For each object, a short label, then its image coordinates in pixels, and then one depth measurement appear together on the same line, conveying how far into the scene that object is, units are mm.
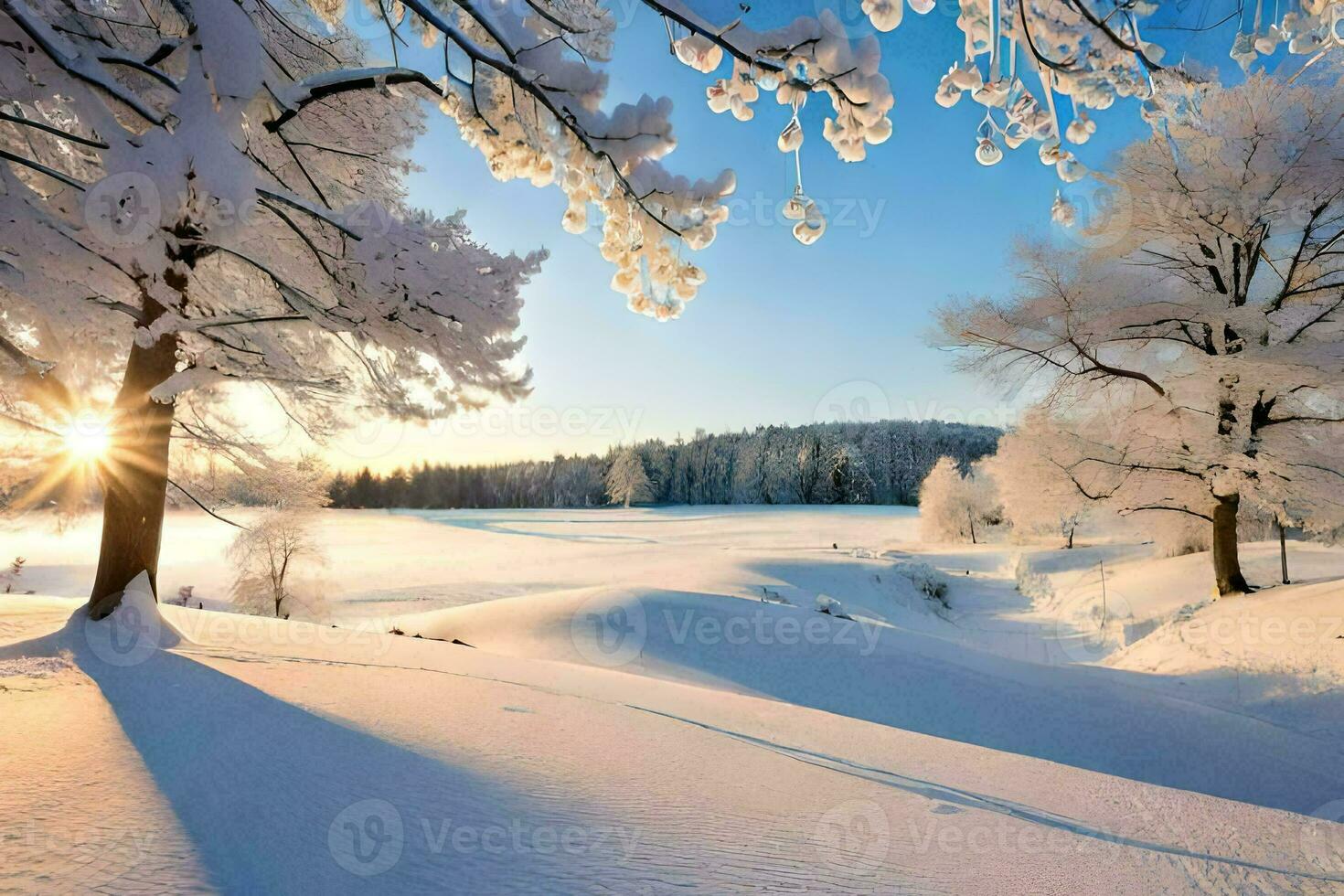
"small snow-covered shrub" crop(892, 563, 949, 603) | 22438
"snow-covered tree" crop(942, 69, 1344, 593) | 9117
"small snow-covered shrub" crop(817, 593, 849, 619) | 13006
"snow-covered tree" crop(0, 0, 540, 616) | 2404
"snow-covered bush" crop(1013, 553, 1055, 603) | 20750
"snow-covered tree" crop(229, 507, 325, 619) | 16422
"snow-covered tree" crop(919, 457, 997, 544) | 37625
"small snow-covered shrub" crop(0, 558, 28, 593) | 16564
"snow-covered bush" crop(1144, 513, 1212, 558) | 14452
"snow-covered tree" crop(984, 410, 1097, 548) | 11766
